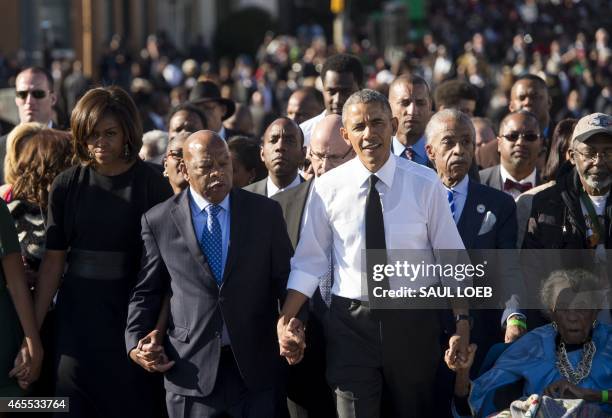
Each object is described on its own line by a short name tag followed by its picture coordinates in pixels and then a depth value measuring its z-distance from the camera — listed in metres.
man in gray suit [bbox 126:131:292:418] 13.04
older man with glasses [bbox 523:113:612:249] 13.89
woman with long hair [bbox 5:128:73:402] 14.63
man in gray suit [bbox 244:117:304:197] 16.27
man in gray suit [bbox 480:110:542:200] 17.31
